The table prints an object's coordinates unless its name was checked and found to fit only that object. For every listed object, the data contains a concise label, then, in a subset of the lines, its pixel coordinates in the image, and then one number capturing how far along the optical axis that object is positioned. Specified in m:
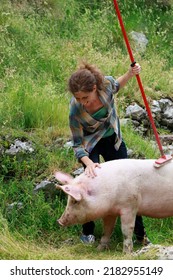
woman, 5.52
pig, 5.48
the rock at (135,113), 8.98
